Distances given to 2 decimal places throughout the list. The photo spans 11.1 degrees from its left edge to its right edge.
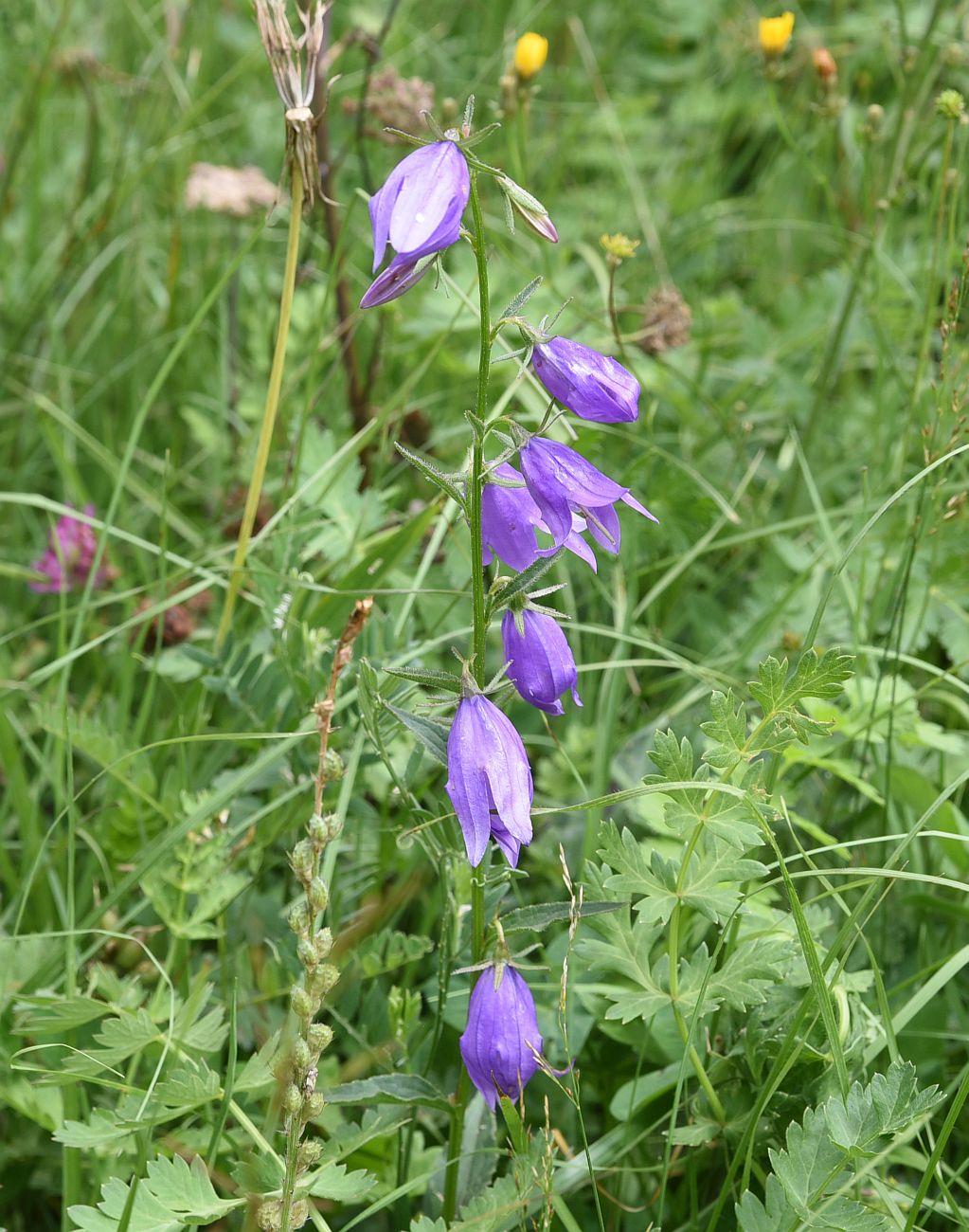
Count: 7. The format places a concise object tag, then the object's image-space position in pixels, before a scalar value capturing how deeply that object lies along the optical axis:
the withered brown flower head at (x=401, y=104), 1.02
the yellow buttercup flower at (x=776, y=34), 1.02
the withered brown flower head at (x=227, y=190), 1.09
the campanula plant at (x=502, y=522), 0.77
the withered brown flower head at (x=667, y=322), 0.99
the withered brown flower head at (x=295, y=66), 0.87
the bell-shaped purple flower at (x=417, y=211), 0.77
